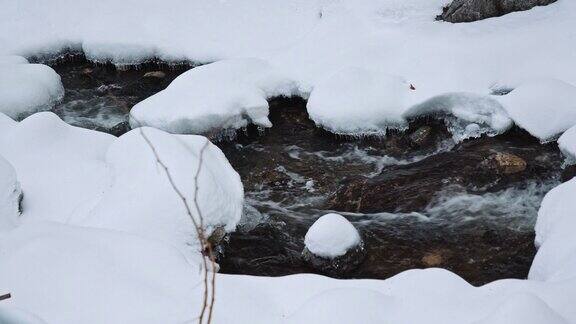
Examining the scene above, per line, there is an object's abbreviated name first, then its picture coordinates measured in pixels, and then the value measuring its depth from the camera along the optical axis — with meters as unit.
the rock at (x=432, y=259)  5.77
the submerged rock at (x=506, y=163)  6.84
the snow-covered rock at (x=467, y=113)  7.56
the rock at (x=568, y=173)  6.48
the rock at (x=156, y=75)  10.14
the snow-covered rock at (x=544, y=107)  7.14
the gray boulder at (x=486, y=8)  9.24
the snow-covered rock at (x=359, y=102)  7.84
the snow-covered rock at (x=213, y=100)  7.97
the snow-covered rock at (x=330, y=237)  5.55
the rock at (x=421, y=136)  7.64
